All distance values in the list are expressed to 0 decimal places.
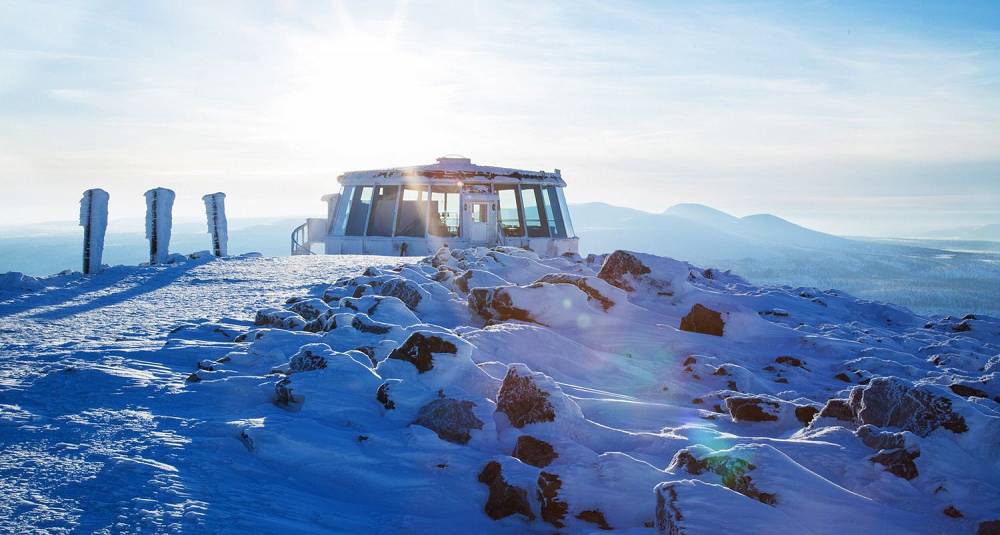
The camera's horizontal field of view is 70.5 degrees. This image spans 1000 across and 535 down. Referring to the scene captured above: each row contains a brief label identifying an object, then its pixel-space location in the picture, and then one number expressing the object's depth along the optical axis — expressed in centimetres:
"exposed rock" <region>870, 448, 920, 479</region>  364
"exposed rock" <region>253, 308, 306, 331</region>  691
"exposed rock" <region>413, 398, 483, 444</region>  409
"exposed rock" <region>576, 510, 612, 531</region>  317
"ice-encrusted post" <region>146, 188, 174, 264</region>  1559
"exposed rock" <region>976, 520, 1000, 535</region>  304
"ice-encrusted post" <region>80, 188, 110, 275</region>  1428
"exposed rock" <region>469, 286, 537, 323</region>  744
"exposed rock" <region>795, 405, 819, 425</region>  465
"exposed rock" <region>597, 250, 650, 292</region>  923
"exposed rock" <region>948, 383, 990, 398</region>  612
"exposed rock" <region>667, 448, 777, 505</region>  315
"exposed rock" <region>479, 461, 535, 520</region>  331
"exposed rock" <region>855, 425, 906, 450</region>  387
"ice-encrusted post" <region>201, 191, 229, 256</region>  1770
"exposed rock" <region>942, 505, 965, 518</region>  332
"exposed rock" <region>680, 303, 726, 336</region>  766
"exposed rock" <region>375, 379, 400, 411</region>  446
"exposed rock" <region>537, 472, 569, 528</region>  323
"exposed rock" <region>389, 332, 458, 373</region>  499
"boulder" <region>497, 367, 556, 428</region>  409
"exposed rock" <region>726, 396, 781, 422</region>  461
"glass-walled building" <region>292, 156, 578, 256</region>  2420
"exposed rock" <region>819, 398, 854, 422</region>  448
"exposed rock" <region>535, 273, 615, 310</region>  805
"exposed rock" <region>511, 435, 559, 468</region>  368
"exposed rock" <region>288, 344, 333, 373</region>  495
